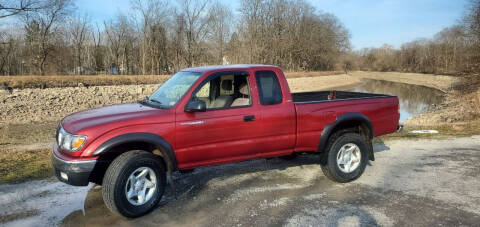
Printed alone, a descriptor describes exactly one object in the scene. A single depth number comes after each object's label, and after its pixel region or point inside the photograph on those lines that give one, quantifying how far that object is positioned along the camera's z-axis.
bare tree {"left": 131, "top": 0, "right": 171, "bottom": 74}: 46.50
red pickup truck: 4.19
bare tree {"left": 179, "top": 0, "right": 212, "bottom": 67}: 46.72
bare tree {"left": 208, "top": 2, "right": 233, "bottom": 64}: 50.06
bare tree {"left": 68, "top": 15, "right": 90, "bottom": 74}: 46.66
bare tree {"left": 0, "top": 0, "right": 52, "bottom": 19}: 25.97
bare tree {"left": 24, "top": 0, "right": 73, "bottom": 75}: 40.28
